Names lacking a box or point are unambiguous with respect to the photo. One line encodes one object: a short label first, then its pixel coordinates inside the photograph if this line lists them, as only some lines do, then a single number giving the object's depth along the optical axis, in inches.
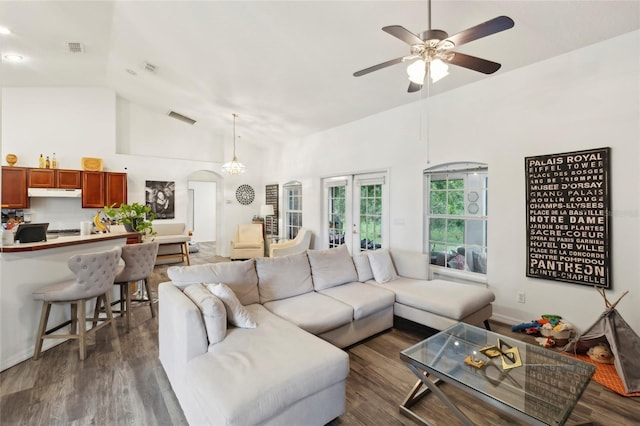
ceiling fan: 68.7
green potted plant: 156.3
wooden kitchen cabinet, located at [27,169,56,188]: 217.2
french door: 195.9
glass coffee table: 59.9
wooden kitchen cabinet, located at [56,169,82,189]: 224.8
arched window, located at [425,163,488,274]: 148.9
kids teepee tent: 88.4
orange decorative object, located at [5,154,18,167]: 213.1
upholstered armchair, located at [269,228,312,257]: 233.0
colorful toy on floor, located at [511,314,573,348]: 113.3
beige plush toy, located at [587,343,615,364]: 101.2
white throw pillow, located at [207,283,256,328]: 86.4
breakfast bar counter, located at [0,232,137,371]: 97.9
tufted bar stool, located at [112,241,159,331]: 127.8
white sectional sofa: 60.8
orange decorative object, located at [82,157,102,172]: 236.5
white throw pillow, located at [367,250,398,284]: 141.8
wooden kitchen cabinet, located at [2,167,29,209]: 210.0
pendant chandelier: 250.1
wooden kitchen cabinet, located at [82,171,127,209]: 234.8
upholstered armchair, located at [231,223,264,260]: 272.1
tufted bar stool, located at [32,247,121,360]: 100.3
